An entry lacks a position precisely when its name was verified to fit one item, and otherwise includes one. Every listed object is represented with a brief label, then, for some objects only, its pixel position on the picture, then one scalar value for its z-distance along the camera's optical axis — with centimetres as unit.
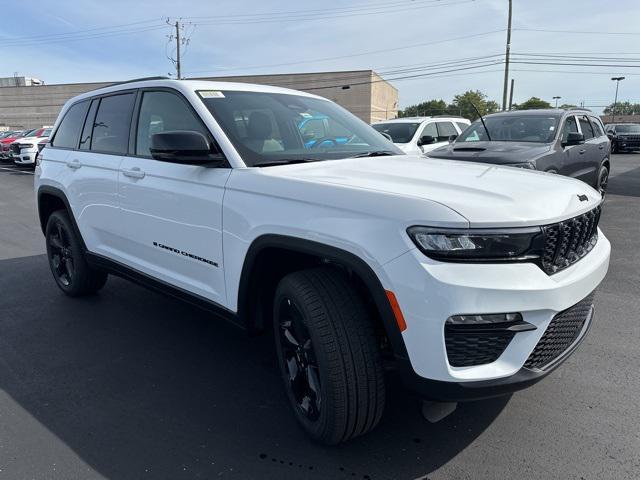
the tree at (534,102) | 7419
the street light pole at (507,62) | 2925
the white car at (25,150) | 1834
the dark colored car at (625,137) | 2594
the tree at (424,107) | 8749
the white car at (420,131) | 1071
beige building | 6153
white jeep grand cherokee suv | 197
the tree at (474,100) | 6869
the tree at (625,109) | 12670
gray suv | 679
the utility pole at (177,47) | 4938
